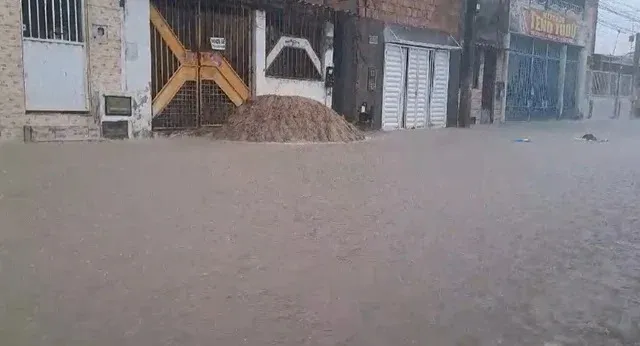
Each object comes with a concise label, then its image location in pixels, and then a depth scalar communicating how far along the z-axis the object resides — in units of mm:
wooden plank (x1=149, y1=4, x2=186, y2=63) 11484
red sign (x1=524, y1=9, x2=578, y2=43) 24094
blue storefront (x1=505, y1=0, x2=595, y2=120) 23900
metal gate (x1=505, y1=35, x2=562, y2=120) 24125
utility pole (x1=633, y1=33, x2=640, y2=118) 33281
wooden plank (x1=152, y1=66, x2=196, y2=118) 11773
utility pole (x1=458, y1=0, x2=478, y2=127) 19438
